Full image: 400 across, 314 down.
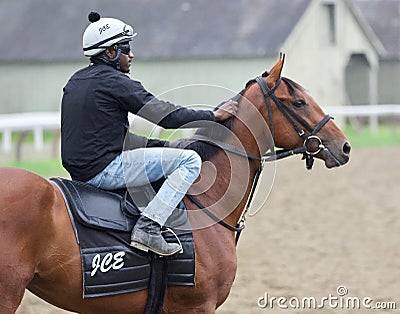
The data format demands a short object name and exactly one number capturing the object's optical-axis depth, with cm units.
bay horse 973
